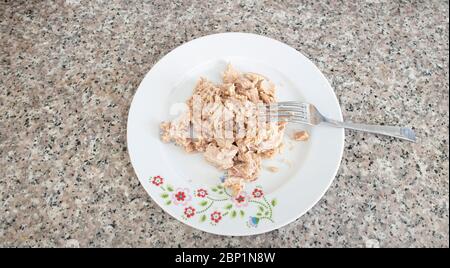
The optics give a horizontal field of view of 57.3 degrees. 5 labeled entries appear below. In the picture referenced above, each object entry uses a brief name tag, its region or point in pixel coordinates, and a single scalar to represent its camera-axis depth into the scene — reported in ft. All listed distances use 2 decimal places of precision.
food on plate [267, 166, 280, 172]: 1.46
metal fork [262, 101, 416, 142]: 1.48
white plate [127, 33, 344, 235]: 1.37
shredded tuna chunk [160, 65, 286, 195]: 1.44
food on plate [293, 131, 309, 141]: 1.50
